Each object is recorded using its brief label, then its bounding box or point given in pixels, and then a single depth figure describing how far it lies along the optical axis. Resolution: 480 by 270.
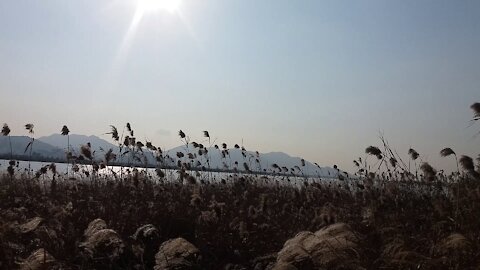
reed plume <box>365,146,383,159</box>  9.37
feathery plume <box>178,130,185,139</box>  15.48
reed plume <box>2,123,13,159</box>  13.35
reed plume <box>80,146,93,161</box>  11.19
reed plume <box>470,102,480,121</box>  7.21
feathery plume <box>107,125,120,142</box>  13.05
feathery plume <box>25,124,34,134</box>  14.28
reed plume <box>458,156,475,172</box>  8.42
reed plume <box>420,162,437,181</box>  8.93
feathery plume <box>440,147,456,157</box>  9.11
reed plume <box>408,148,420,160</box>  12.06
